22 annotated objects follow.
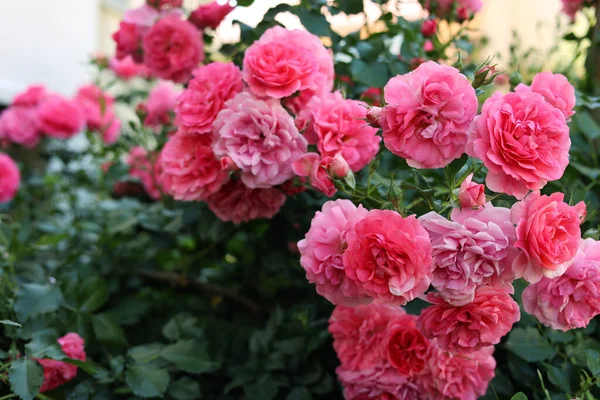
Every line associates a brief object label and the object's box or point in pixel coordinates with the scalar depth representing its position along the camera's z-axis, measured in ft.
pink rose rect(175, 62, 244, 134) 2.29
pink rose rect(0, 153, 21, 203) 4.39
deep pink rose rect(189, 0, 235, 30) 2.97
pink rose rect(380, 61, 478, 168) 1.69
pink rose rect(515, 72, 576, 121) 1.92
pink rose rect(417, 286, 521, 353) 1.76
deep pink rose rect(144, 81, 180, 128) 4.32
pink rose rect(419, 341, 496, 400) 2.11
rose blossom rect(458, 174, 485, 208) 1.63
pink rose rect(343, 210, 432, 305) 1.61
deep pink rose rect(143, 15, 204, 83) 2.93
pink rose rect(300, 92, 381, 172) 2.10
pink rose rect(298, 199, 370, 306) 1.77
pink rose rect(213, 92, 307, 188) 2.13
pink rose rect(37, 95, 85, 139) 4.86
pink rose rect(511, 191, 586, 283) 1.58
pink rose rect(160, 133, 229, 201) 2.33
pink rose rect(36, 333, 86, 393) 2.41
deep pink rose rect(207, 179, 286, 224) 2.40
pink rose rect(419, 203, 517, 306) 1.59
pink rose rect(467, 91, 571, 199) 1.64
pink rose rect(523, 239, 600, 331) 1.75
